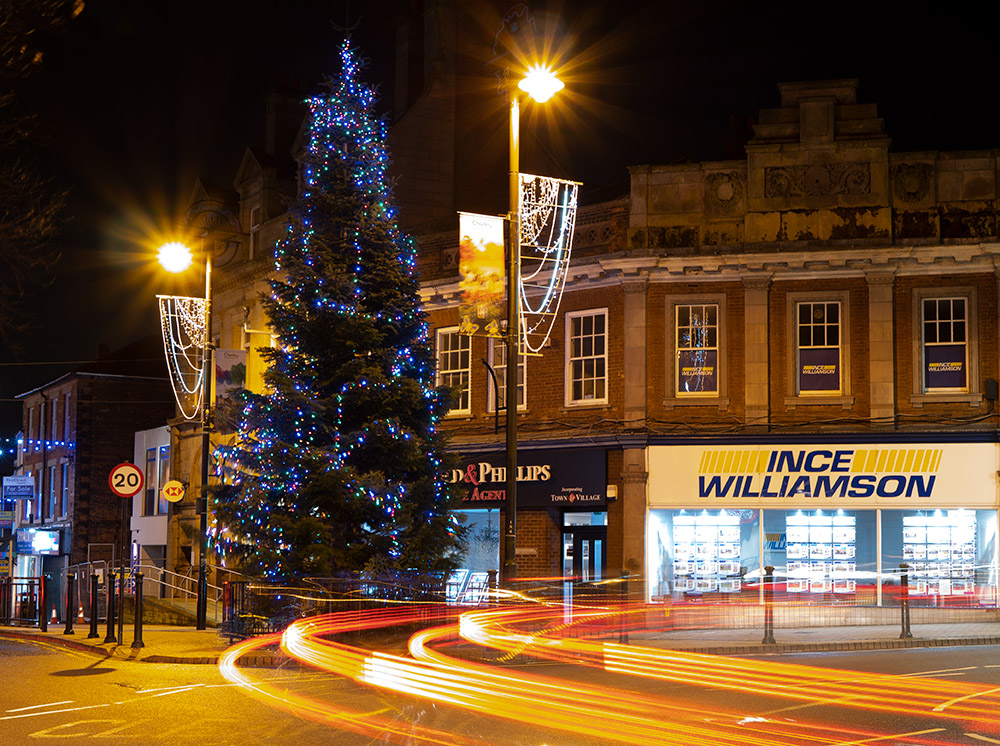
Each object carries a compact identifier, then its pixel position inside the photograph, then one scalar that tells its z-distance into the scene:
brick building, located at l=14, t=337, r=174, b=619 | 51.16
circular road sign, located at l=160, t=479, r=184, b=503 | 31.38
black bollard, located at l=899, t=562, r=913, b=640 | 19.92
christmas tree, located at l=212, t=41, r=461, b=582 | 19.95
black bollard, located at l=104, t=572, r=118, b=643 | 20.02
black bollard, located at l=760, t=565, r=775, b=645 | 19.34
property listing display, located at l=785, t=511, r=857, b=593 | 25.81
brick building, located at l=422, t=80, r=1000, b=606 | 25.38
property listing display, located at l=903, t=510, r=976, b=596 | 24.95
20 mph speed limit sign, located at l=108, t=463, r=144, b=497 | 22.23
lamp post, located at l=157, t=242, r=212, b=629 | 27.81
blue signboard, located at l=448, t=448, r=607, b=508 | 27.14
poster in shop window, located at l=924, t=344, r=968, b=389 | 25.56
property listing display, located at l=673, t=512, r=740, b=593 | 26.48
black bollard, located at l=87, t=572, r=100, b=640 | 20.73
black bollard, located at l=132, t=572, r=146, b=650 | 18.83
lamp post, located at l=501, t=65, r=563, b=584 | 17.64
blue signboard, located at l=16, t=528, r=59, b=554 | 52.31
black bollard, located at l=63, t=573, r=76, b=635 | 22.97
